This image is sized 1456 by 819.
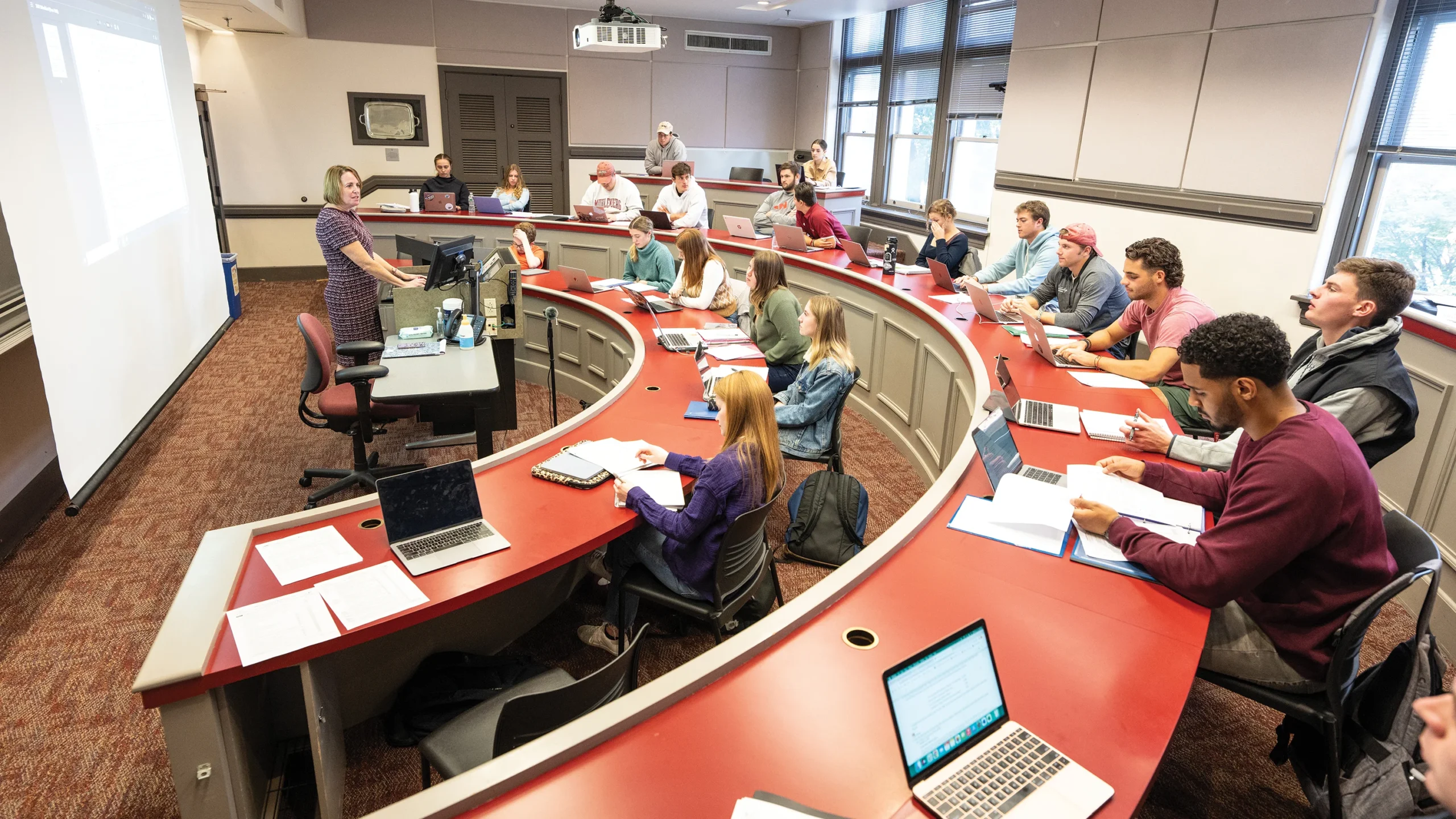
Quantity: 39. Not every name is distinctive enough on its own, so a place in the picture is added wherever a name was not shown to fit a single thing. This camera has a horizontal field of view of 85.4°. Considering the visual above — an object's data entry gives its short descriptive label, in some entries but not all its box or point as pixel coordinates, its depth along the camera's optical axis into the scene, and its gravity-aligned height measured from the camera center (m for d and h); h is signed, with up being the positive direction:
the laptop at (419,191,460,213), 7.52 -0.43
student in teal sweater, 5.54 -0.67
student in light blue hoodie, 4.85 -0.44
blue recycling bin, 7.39 -1.22
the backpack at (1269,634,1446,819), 1.60 -1.14
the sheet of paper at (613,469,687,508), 2.49 -1.00
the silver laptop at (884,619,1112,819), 1.22 -0.92
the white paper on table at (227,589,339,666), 1.72 -1.04
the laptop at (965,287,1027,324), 4.29 -0.68
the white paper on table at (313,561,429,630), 1.87 -1.04
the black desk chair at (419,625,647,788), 1.52 -1.09
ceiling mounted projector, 6.14 +0.96
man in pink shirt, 3.32 -0.53
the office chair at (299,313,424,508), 3.82 -1.21
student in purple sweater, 2.34 -0.94
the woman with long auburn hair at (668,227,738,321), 4.91 -0.71
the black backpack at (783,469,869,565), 3.35 -1.43
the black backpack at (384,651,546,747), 2.27 -1.53
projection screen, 3.47 -0.32
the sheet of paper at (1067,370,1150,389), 3.37 -0.83
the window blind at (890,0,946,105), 8.64 +1.28
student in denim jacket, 3.48 -0.91
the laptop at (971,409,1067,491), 2.35 -0.81
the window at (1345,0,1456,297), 4.07 +0.17
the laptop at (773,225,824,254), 6.37 -0.55
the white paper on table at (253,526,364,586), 2.02 -1.02
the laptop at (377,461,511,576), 2.12 -0.97
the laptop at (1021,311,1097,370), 3.51 -0.71
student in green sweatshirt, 4.22 -0.77
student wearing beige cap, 9.40 +0.12
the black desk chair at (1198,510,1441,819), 1.70 -1.01
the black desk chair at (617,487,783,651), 2.37 -1.29
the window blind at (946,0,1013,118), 7.70 +1.15
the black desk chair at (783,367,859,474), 3.56 -1.25
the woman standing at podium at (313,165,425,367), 4.60 -0.64
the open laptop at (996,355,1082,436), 2.86 -0.84
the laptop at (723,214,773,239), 6.85 -0.52
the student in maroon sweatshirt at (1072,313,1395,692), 1.73 -0.74
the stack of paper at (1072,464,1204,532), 2.16 -0.87
